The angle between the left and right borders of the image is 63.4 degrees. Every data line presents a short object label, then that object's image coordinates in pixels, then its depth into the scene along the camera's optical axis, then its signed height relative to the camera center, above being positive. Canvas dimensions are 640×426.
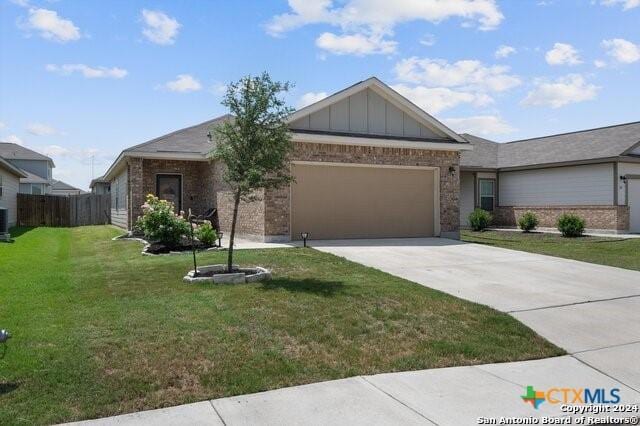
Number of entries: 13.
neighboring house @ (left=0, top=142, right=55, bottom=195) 42.69 +4.28
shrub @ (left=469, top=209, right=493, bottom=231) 23.77 -0.36
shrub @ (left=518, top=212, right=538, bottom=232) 22.69 -0.47
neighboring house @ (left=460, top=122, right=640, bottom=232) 21.23 +1.52
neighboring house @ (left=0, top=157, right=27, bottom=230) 22.61 +1.13
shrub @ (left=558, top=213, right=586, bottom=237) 20.14 -0.54
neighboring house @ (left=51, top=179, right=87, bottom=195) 56.66 +2.39
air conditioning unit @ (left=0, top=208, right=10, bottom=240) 17.17 -0.41
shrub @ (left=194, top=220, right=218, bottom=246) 13.62 -0.64
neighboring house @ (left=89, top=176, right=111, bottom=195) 43.24 +2.17
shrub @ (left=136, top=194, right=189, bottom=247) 13.08 -0.37
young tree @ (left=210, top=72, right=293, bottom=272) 8.80 +1.31
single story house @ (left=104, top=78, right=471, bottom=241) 15.20 +1.18
